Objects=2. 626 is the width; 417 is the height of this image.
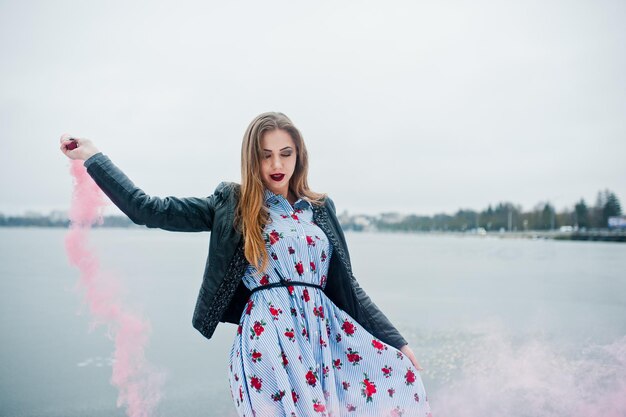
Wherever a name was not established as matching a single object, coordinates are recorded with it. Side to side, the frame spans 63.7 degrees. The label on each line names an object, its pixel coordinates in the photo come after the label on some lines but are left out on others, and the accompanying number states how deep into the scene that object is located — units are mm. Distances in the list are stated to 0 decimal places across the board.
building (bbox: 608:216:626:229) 46350
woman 1733
